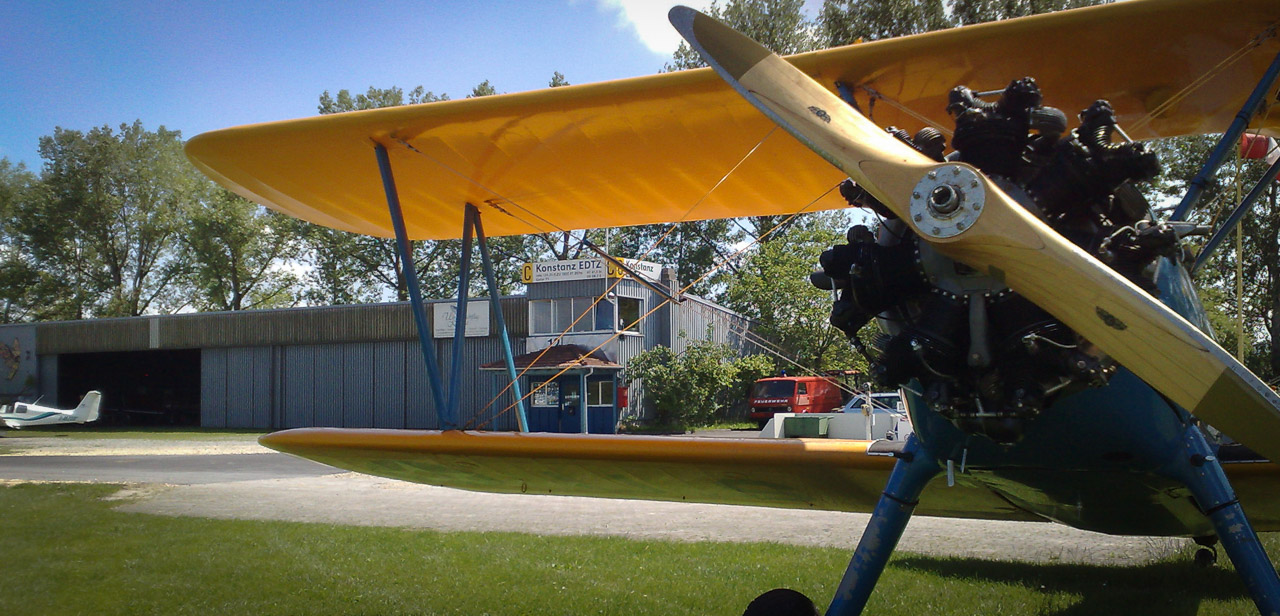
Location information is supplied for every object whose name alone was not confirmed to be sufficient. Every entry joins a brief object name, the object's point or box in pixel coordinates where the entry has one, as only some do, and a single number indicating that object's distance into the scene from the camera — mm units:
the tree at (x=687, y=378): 23984
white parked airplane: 26953
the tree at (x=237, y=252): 42406
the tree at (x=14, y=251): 38719
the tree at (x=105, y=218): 40031
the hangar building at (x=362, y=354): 23500
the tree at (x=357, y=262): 42625
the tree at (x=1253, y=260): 18109
